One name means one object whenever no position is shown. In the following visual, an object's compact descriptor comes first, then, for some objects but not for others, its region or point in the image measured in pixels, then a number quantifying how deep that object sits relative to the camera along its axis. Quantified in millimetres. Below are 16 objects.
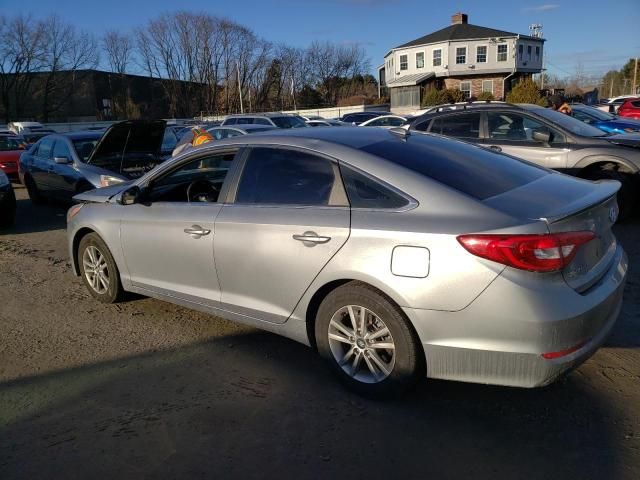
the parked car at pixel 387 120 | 22891
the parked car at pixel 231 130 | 15756
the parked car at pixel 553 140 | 7273
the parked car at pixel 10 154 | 14945
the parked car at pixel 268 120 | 21922
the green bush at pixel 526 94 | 33825
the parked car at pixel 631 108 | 23469
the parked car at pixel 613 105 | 28966
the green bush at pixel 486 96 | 47344
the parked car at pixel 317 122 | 24744
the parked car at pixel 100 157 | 8844
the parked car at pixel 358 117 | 28191
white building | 52594
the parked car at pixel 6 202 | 9005
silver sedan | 2703
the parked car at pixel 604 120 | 12656
